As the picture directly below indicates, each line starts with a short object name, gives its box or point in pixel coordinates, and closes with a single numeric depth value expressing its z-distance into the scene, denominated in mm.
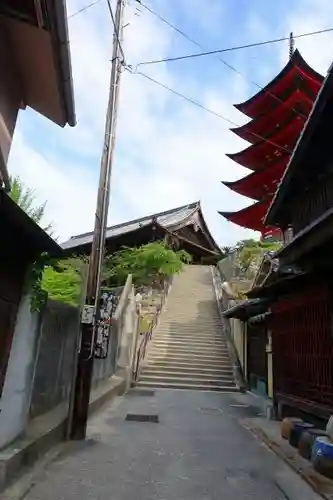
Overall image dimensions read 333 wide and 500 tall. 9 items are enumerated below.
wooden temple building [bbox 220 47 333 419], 5988
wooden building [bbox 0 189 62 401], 3937
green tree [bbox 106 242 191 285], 22500
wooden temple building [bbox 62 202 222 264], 26562
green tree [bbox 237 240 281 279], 22266
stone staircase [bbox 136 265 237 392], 13734
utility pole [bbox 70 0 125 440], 6551
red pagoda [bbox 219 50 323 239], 22672
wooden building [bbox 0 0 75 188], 4504
